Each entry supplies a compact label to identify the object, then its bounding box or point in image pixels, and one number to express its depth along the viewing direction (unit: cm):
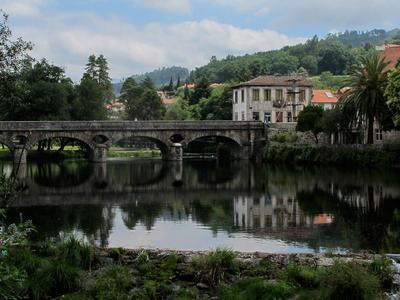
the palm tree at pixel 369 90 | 6241
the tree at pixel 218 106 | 10750
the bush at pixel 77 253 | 1634
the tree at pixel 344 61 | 19612
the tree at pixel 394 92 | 5295
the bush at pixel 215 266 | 1548
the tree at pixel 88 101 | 8919
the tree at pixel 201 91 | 13100
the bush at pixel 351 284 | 1352
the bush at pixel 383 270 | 1491
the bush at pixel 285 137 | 7762
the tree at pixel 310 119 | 7525
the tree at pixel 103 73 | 11773
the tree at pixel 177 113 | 12319
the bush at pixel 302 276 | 1482
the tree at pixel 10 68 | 1713
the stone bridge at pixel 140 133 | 7256
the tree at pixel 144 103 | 12512
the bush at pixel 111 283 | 1424
